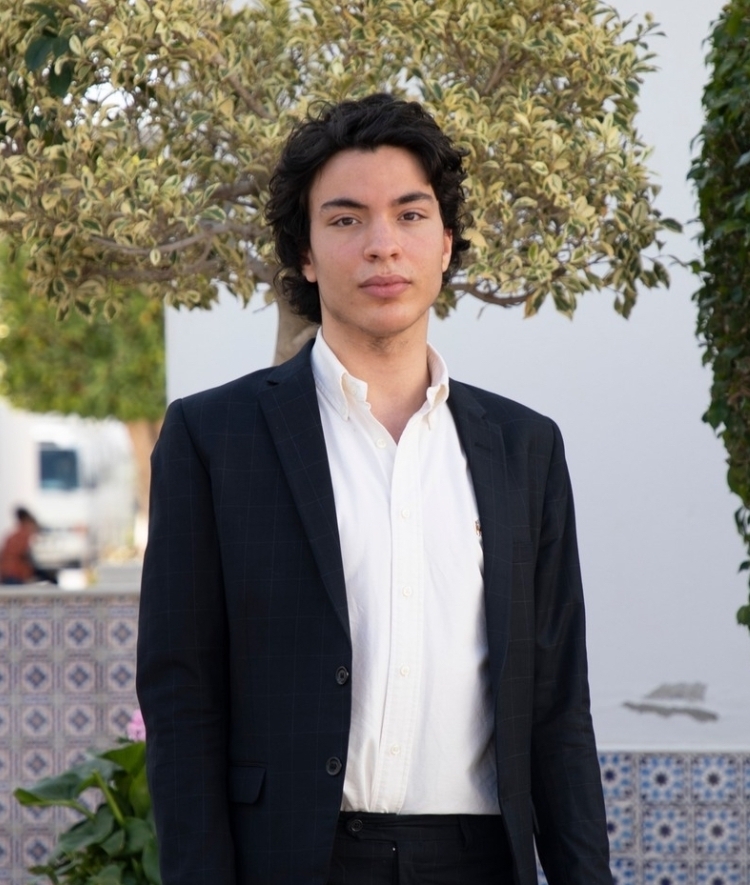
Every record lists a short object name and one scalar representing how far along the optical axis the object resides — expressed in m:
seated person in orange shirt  14.66
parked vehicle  31.69
